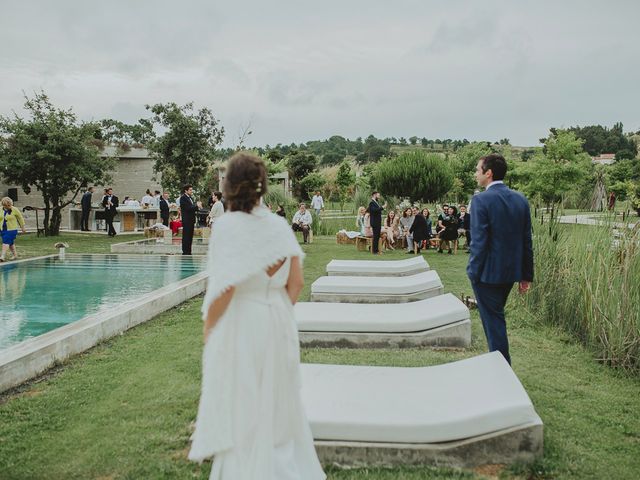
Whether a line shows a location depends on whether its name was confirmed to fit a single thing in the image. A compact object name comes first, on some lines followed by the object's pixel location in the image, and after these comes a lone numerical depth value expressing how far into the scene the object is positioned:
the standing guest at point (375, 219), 16.30
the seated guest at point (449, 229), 17.12
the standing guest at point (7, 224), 14.08
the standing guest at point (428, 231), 17.76
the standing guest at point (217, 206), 14.48
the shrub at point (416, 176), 38.41
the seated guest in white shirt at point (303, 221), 19.67
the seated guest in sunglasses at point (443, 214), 17.45
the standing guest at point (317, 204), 26.58
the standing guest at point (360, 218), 20.96
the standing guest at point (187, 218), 14.25
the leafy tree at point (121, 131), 58.00
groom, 4.75
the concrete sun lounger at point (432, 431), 3.41
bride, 2.59
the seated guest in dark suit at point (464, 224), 17.80
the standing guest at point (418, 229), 17.27
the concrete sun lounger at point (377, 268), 10.41
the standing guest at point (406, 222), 18.66
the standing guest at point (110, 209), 22.27
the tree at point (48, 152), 20.19
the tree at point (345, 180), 47.16
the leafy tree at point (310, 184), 48.00
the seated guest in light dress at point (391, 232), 18.80
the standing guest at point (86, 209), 23.11
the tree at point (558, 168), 30.06
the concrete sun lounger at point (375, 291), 8.26
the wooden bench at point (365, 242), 18.17
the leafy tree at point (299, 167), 49.81
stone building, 29.55
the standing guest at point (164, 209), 20.61
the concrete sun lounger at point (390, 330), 6.26
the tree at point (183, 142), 25.45
